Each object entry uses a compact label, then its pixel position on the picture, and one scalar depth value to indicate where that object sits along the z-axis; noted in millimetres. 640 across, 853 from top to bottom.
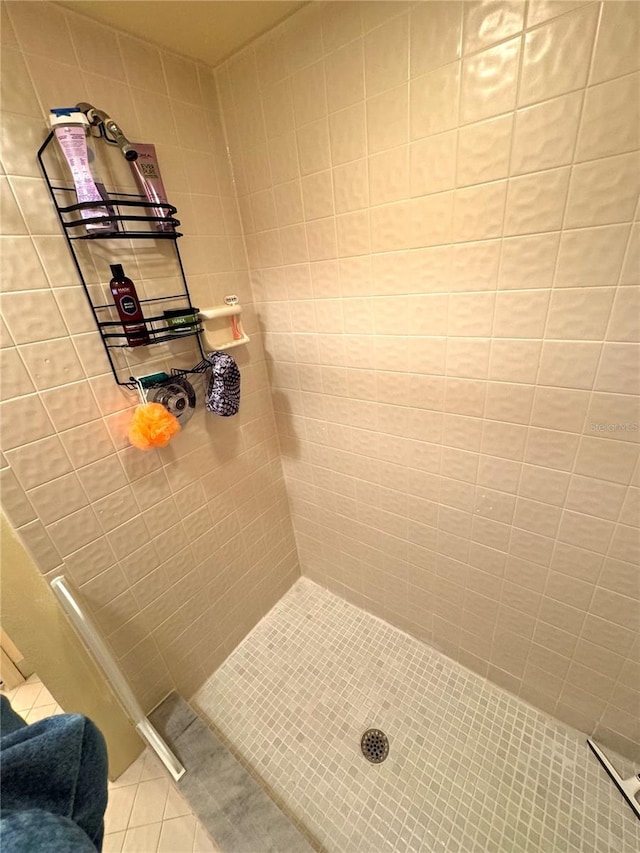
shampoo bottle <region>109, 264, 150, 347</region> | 883
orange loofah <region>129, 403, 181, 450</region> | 960
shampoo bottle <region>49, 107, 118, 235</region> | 738
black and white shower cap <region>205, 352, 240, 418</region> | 1116
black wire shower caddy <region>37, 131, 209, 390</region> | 791
